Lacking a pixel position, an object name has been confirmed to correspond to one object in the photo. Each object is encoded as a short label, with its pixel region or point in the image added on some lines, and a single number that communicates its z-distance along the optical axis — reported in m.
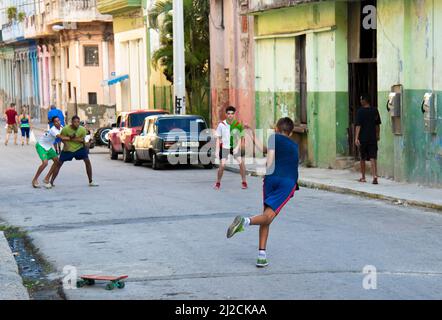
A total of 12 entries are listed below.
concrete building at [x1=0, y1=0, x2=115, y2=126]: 53.56
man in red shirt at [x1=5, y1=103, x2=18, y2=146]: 44.22
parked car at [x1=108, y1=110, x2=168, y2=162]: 31.98
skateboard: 10.43
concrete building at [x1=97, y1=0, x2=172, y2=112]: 44.84
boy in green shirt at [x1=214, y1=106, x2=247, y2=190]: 21.73
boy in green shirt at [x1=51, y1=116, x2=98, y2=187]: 22.69
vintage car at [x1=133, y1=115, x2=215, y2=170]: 27.94
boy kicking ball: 11.64
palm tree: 38.09
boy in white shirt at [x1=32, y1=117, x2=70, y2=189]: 22.97
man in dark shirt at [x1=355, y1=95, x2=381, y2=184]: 21.33
